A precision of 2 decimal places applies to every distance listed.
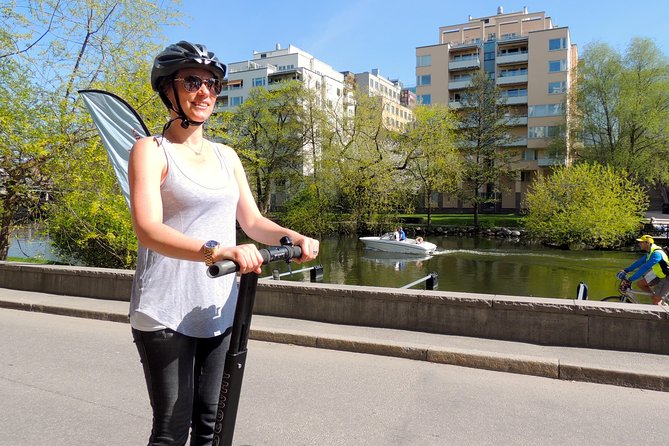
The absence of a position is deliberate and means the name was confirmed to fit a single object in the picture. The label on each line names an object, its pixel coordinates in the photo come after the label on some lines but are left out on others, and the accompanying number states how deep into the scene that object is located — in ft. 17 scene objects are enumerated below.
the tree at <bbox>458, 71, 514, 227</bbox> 168.55
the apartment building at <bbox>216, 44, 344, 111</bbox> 264.11
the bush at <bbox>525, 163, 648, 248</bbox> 106.32
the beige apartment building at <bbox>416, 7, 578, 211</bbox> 208.44
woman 6.41
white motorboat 95.96
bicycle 28.73
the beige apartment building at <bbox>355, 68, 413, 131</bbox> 315.17
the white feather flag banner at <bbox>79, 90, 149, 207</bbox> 18.10
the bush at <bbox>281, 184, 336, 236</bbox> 129.18
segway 6.25
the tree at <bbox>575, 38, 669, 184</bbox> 140.05
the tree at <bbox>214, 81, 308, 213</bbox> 153.38
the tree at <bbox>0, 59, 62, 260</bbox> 34.65
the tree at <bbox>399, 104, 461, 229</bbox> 130.31
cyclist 27.50
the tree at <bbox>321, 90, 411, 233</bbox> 123.24
